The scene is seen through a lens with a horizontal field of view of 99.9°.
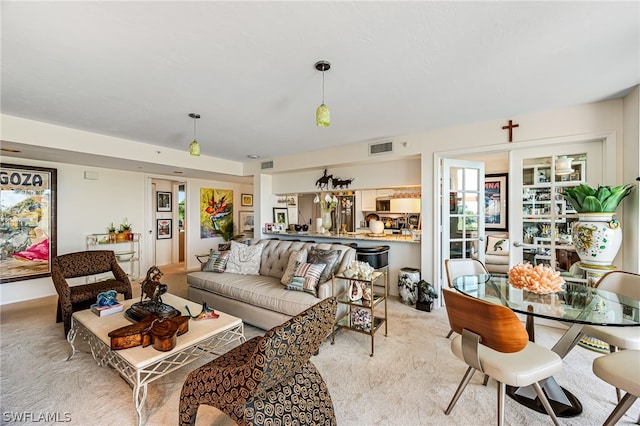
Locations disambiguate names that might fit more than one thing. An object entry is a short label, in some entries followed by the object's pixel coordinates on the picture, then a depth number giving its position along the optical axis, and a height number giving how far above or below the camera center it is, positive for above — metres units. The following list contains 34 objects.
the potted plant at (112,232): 5.07 -0.37
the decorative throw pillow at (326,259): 3.02 -0.56
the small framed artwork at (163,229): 6.75 -0.42
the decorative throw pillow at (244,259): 3.78 -0.67
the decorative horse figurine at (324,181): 5.22 +0.59
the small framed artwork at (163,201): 6.76 +0.29
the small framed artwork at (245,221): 7.68 -0.26
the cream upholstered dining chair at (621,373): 1.42 -0.90
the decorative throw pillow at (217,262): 3.79 -0.72
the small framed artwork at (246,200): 7.71 +0.35
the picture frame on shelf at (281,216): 6.07 -0.10
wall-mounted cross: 3.25 +1.01
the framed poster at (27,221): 4.09 -0.12
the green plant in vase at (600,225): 2.54 -0.15
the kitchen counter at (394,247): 4.29 -0.59
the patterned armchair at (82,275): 2.90 -0.81
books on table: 2.50 -0.92
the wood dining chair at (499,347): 1.48 -0.80
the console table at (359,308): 2.65 -1.03
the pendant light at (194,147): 3.09 +0.75
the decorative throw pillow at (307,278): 2.88 -0.73
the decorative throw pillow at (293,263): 3.22 -0.64
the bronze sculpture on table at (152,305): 2.41 -0.87
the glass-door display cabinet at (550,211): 3.11 -0.01
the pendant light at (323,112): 2.05 +0.76
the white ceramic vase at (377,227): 5.05 -0.30
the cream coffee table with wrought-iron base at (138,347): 1.82 -0.98
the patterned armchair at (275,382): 1.29 -0.95
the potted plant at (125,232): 5.16 -0.38
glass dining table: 1.68 -0.67
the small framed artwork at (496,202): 5.40 +0.17
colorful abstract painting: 6.77 -0.02
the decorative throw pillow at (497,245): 5.02 -0.66
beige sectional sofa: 2.83 -0.90
